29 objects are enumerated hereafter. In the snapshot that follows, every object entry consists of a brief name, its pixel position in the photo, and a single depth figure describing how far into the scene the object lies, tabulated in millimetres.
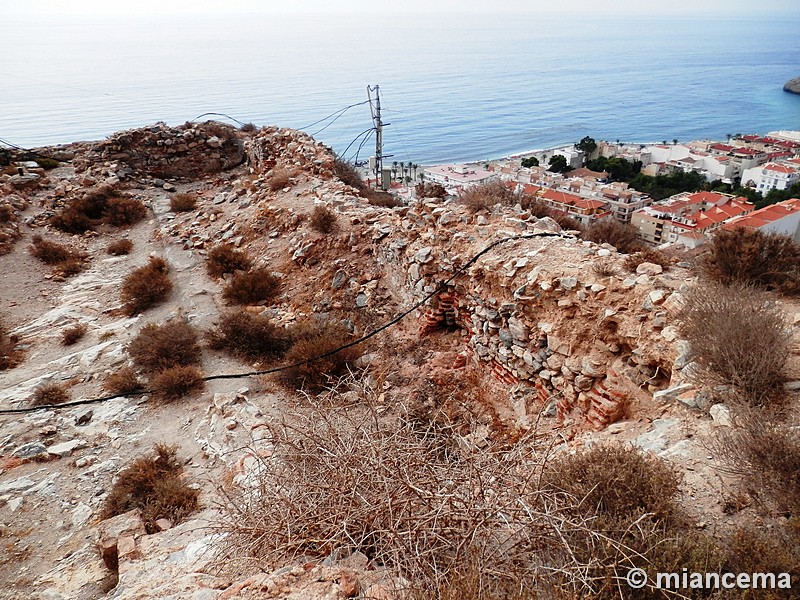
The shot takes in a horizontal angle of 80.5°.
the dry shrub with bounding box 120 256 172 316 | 9053
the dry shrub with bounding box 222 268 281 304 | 8969
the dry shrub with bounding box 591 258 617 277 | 5480
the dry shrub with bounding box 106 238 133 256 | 11727
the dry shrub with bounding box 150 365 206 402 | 6684
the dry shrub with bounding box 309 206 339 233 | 9586
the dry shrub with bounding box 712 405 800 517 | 2676
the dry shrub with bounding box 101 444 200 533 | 4691
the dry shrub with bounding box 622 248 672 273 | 5645
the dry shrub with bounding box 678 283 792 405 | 3656
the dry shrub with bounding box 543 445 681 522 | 2754
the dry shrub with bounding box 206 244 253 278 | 10062
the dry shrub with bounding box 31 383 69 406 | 6641
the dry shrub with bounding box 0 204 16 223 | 12002
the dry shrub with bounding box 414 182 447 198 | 10055
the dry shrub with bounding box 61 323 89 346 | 8164
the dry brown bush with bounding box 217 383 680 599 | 2480
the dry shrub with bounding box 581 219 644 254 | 7546
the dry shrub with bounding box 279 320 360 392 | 6703
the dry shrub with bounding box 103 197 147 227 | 13219
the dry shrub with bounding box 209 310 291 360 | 7516
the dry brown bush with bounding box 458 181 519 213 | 8133
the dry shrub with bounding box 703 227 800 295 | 5184
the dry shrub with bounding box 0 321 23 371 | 7551
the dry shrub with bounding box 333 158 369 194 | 12727
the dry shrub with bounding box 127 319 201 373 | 7188
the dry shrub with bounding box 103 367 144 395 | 6812
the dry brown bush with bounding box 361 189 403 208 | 11273
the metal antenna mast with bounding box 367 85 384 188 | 17012
